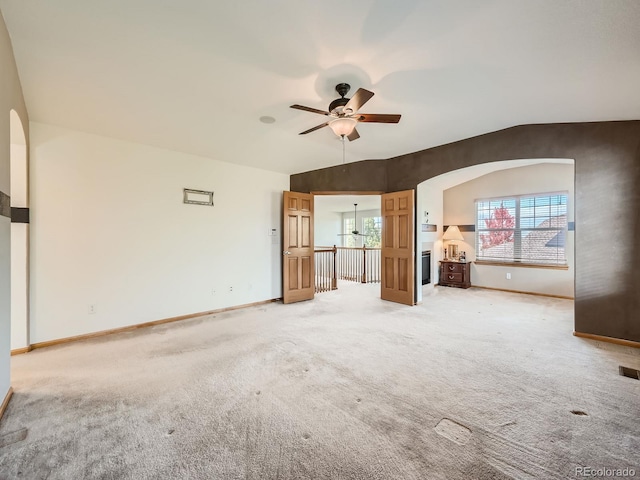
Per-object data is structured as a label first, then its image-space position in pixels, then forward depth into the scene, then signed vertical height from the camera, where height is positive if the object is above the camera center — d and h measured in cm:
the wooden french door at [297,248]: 524 -19
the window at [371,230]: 1066 +34
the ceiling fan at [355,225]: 1023 +57
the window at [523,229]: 570 +25
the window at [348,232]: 1134 +27
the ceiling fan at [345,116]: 246 +119
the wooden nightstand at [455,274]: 666 -87
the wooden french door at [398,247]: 494 -16
